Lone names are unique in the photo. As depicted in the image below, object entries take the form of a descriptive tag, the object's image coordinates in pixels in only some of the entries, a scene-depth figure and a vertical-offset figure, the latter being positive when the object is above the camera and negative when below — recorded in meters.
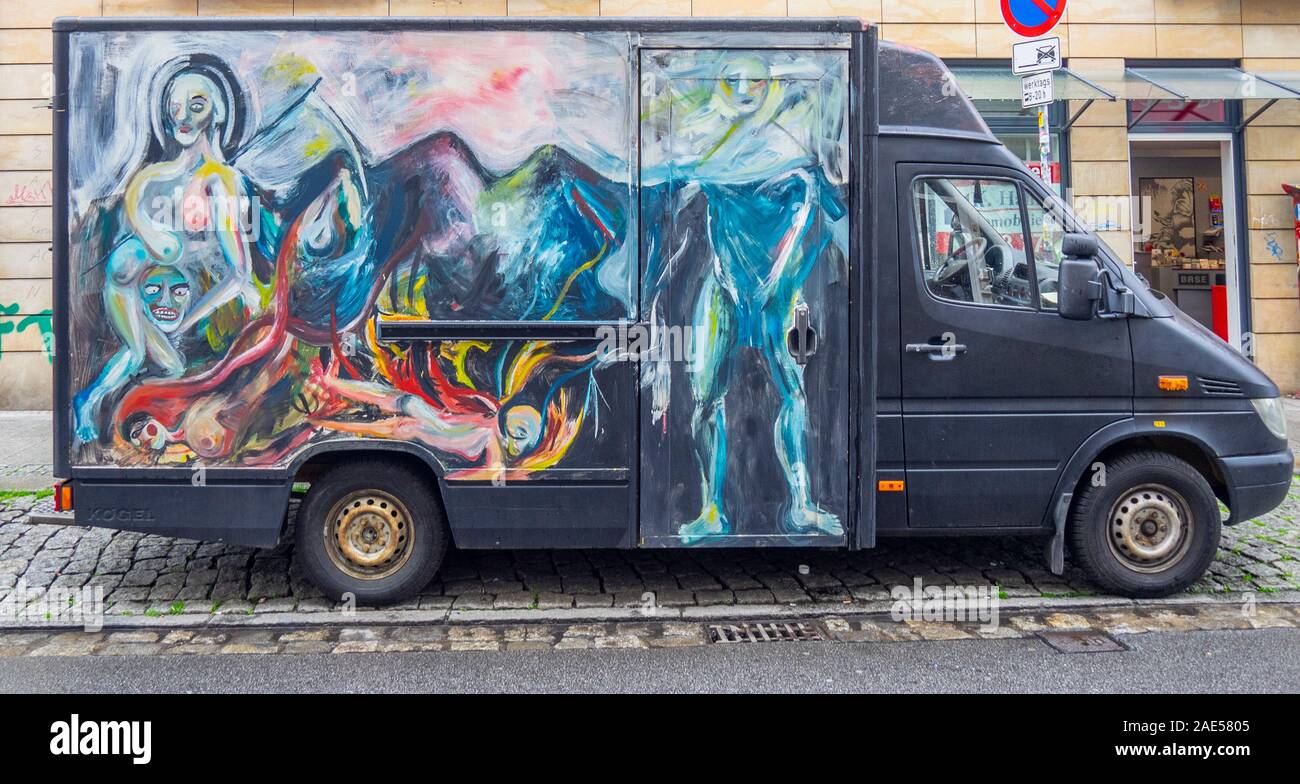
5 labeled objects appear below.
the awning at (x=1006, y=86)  11.77 +3.51
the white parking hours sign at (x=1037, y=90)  7.95 +2.32
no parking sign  8.26 +2.96
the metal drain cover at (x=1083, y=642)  5.18 -1.17
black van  5.51 +0.53
